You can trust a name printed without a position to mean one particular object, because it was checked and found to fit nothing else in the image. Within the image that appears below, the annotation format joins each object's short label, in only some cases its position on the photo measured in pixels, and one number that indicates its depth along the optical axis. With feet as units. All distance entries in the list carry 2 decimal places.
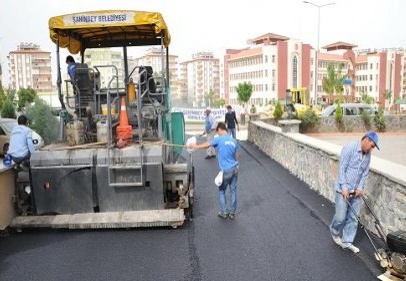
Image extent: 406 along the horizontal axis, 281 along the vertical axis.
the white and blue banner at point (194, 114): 113.19
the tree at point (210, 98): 404.24
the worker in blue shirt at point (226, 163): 23.00
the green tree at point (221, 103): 327.02
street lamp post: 137.74
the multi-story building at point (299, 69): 290.35
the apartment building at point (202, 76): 508.53
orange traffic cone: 22.57
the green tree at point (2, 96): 101.14
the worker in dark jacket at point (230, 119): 54.19
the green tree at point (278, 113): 87.86
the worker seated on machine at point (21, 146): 22.93
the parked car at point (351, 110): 95.93
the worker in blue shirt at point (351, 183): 17.60
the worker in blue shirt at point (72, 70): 24.91
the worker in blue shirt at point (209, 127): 47.96
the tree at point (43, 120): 64.35
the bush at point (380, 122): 91.56
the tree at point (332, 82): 257.14
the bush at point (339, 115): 89.61
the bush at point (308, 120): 86.20
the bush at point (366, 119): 91.25
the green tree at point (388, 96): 321.52
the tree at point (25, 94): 182.50
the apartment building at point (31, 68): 426.51
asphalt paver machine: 21.21
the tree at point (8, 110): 82.79
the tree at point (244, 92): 239.50
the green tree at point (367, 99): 271.49
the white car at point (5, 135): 53.64
